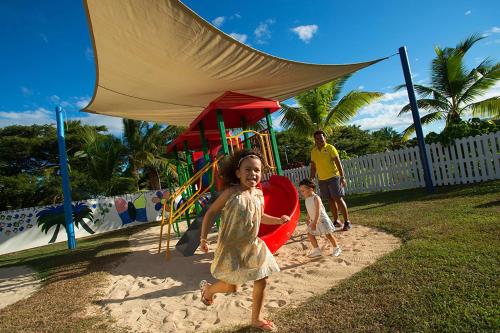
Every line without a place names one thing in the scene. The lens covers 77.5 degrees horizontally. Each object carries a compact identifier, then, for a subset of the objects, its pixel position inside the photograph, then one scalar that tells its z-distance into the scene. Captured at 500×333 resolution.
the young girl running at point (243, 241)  2.29
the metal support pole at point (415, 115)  7.64
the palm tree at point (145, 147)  20.00
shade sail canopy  3.67
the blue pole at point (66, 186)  8.84
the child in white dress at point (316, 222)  4.02
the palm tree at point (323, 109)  14.68
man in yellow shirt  5.32
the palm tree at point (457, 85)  12.57
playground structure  4.68
